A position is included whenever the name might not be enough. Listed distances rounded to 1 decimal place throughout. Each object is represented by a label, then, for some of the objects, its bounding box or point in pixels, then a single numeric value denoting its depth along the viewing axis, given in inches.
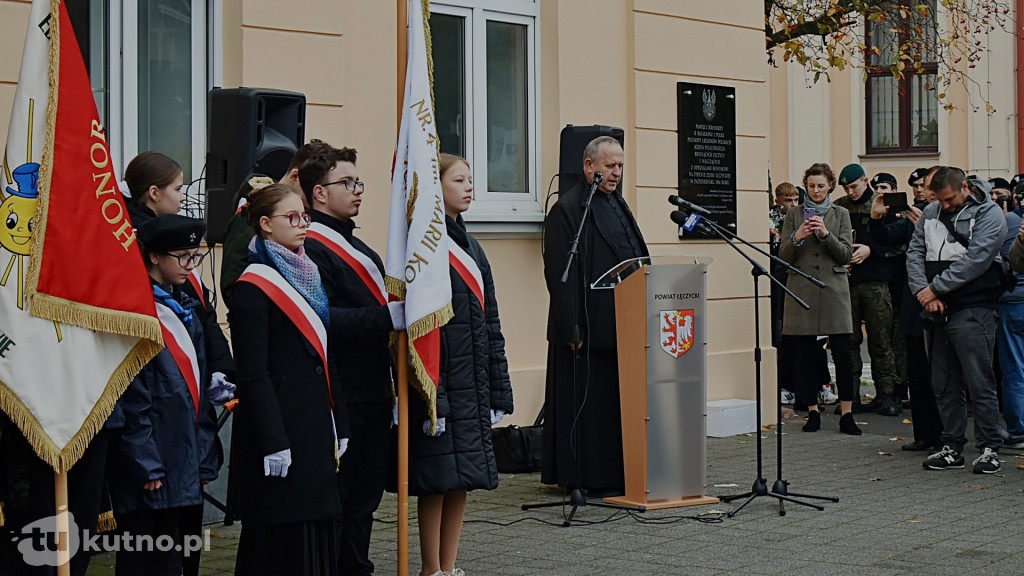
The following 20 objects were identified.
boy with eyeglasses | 375.6
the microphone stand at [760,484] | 515.9
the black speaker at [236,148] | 493.9
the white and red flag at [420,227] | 370.0
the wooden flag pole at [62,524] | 306.6
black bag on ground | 619.3
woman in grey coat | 738.4
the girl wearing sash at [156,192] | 386.5
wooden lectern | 524.6
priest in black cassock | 550.3
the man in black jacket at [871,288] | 812.8
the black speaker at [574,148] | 652.3
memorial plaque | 741.8
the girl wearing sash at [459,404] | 389.6
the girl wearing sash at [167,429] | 330.6
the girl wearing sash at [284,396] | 339.6
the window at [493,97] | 679.8
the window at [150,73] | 550.3
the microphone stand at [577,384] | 524.0
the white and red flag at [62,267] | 309.1
